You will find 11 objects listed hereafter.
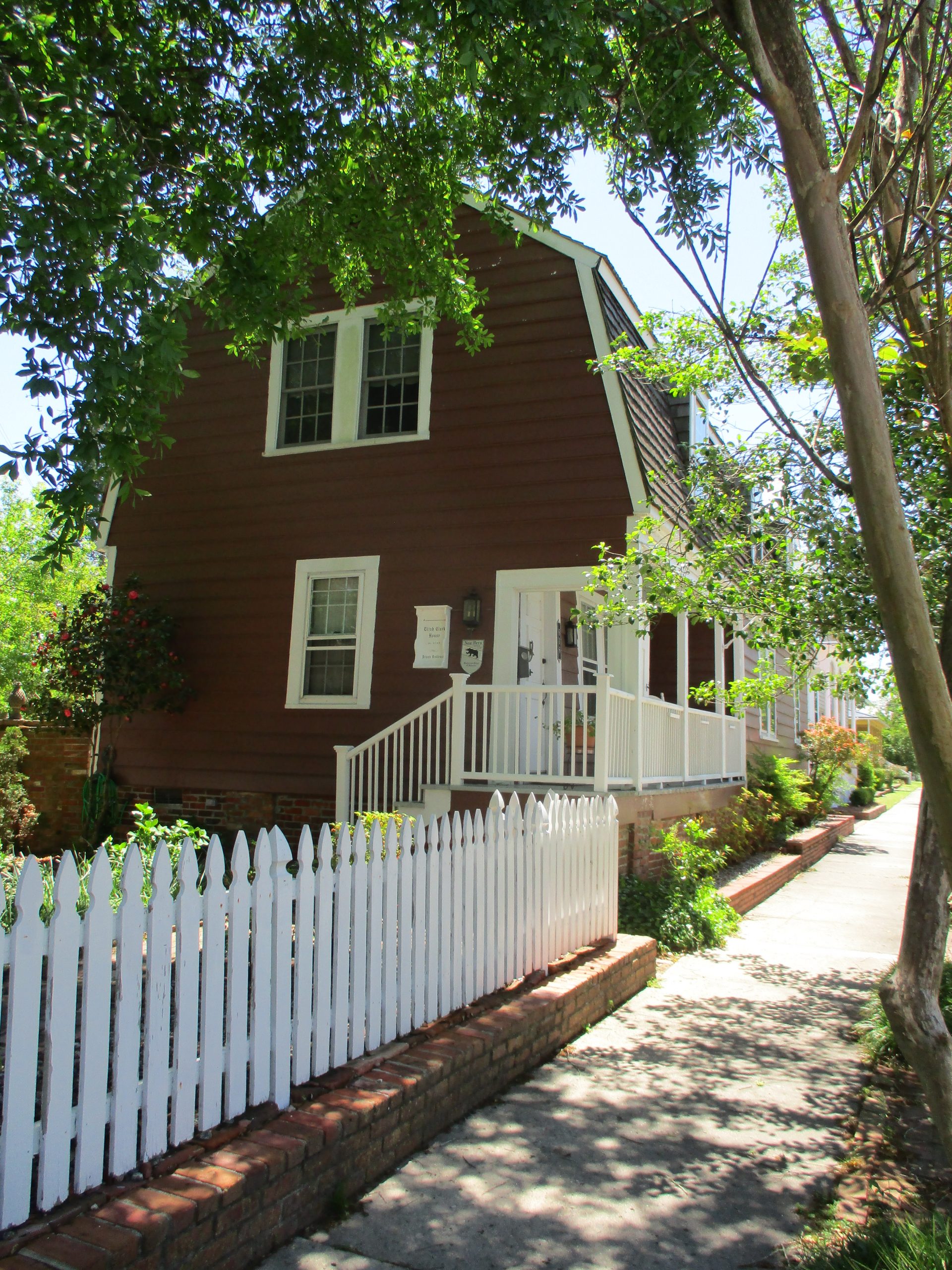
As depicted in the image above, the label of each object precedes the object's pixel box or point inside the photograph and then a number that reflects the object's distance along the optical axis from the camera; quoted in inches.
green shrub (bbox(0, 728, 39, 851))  454.9
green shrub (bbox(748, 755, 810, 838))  617.9
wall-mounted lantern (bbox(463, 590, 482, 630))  422.9
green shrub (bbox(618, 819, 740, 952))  328.5
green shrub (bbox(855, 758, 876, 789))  1067.9
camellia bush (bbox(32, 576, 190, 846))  458.0
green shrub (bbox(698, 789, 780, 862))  507.5
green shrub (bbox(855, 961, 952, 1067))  221.0
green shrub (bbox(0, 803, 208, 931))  249.8
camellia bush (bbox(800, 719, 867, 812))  767.1
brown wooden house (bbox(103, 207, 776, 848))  407.5
